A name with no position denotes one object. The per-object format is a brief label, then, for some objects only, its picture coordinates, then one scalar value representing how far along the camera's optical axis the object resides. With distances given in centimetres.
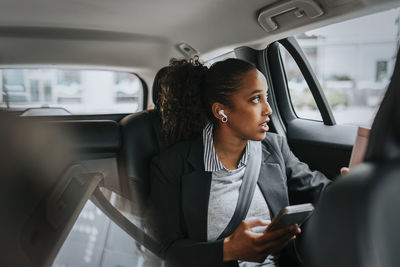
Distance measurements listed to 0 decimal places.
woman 106
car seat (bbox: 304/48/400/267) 43
